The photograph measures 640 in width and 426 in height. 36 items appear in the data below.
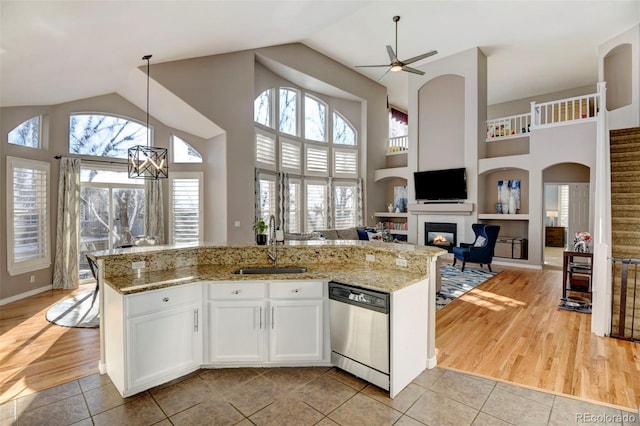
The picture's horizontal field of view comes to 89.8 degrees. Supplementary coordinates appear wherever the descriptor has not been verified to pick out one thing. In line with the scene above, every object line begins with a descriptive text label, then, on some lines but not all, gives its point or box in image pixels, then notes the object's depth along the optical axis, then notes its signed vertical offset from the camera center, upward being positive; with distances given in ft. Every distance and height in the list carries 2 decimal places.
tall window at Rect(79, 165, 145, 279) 19.70 +0.21
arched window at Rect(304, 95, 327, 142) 29.68 +8.90
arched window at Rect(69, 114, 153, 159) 19.21 +4.89
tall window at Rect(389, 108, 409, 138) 38.65 +11.28
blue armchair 23.54 -2.71
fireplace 28.41 -1.94
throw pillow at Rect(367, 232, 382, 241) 26.22 -1.90
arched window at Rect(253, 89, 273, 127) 24.56 +8.16
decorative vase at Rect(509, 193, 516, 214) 27.68 +0.81
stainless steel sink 10.20 -1.84
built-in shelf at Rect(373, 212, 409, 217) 32.42 -0.11
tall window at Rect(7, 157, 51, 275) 16.29 -0.22
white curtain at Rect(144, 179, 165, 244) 20.93 +0.14
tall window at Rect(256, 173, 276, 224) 24.69 +1.40
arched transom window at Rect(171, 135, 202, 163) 22.24 +4.20
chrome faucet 10.63 -1.20
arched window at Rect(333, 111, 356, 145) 31.96 +8.30
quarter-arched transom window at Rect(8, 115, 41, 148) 16.56 +4.16
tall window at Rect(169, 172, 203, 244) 21.93 +0.43
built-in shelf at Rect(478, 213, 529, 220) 25.62 -0.22
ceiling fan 18.07 +8.79
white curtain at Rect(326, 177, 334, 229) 30.81 +0.75
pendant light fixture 15.25 +2.39
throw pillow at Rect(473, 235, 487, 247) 23.99 -2.13
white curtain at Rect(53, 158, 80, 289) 18.30 -0.75
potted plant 11.03 -0.79
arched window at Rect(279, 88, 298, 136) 27.27 +8.82
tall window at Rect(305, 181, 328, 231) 29.60 +0.73
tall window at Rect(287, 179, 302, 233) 28.02 +0.68
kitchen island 8.20 -2.84
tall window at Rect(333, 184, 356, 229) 31.73 +0.78
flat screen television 27.22 +2.50
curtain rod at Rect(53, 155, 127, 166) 18.25 +3.15
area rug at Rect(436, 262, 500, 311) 17.29 -4.37
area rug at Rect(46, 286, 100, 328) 13.53 -4.62
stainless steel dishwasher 8.22 -3.20
